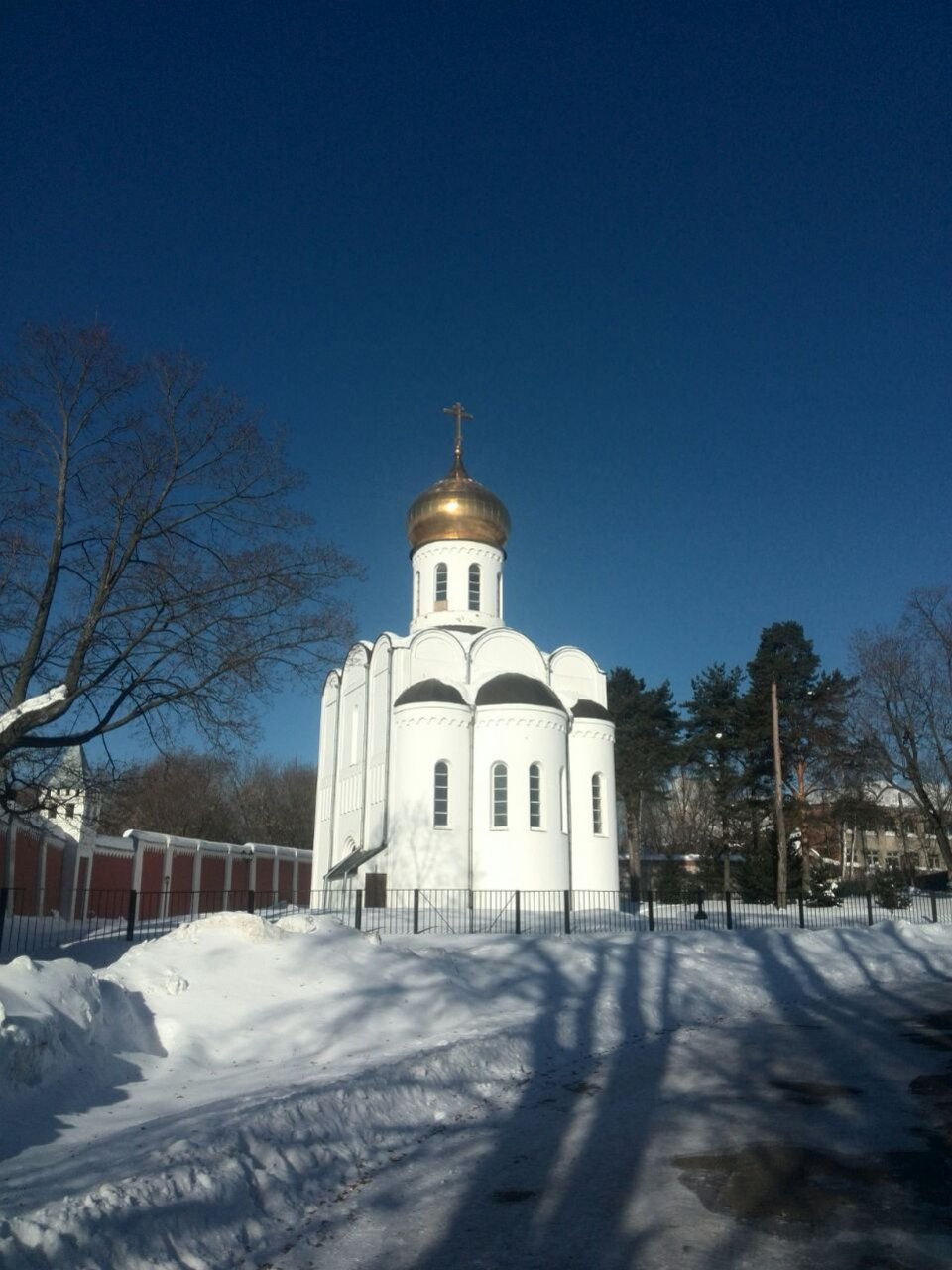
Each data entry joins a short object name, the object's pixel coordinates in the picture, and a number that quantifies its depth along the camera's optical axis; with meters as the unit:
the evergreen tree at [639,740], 45.66
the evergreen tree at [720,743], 40.84
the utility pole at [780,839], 28.89
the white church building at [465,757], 27.09
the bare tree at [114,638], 12.38
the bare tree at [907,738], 32.59
